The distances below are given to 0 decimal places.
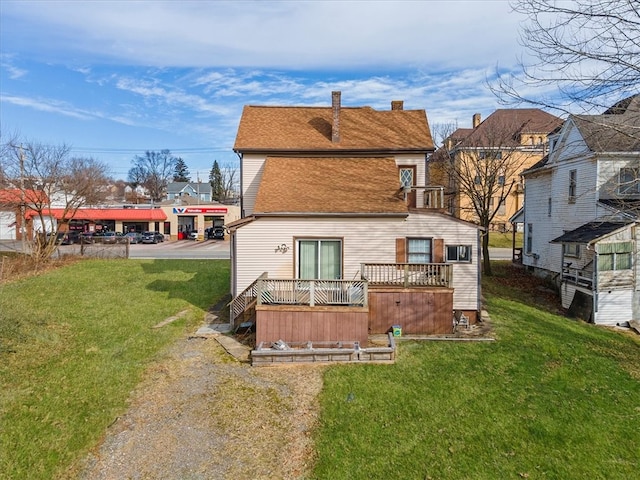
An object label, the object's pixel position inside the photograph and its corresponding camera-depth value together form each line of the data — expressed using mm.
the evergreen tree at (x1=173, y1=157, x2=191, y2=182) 113356
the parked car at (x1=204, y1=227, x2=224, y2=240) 49906
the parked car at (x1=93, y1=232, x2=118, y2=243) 35997
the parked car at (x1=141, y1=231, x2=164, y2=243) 45969
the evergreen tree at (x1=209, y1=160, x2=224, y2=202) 95425
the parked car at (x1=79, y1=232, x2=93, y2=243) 36250
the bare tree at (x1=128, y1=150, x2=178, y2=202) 106438
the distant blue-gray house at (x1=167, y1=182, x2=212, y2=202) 77125
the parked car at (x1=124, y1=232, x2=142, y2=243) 45844
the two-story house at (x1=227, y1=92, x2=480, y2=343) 12040
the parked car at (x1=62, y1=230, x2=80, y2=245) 42794
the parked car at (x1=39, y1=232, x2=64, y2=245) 27359
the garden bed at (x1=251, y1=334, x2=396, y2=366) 10758
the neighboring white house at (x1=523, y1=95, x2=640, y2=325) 17625
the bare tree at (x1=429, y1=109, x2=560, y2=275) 25172
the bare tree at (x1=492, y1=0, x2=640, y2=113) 7298
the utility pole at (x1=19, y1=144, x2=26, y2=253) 26867
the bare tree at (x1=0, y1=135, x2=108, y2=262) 26970
